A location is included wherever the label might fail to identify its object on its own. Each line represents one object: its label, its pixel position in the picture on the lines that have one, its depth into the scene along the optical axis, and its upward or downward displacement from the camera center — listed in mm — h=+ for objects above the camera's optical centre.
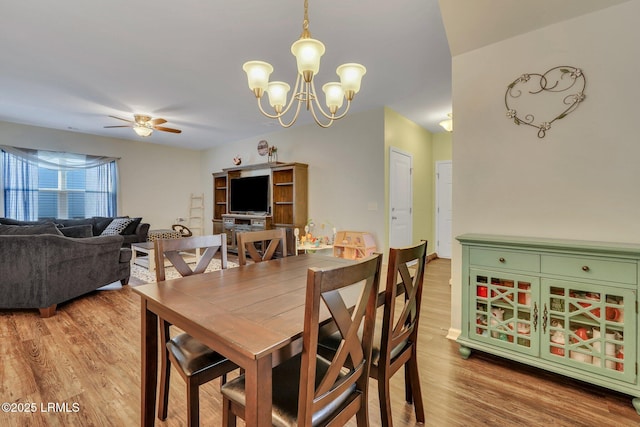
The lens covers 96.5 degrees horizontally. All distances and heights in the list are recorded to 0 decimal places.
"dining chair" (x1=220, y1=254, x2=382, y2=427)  861 -574
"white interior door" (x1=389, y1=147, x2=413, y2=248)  4480 +247
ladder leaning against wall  7633 -4
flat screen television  5812 +415
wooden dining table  865 -386
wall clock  6043 +1417
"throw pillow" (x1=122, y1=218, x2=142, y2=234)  5523 -253
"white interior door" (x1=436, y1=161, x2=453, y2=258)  5758 +85
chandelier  1679 +898
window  5250 +598
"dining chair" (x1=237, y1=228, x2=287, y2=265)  2015 -208
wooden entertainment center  5168 +211
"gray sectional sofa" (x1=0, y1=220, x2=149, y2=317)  2812 -544
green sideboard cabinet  1563 -570
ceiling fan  4461 +1413
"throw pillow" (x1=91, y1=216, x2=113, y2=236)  5541 -177
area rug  4217 -933
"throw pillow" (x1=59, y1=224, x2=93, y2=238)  3947 -244
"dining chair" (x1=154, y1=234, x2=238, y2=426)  1247 -660
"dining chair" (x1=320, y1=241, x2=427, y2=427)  1214 -597
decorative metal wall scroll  1869 +816
